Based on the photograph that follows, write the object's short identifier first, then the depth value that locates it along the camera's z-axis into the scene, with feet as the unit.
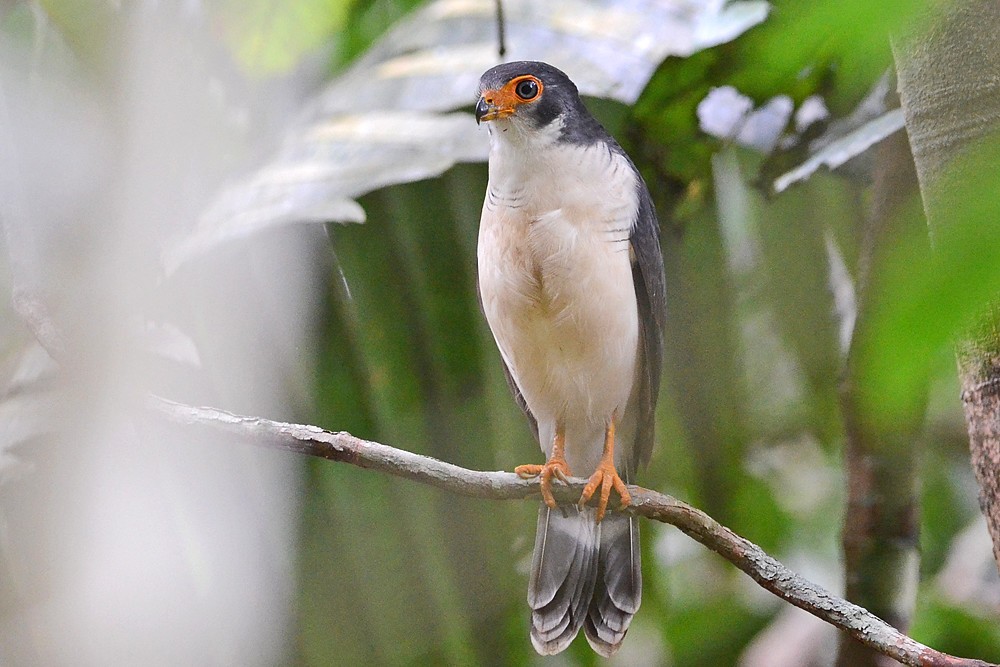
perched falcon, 27.88
